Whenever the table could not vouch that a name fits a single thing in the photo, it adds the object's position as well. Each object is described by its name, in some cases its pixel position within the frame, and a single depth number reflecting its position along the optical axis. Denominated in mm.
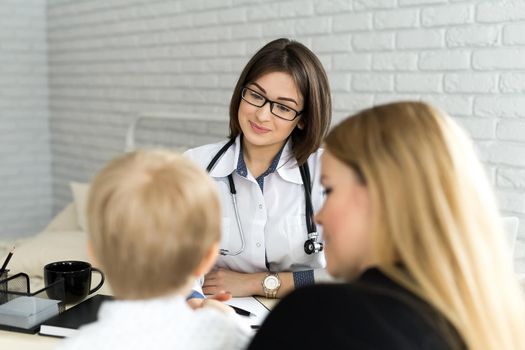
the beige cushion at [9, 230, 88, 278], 1926
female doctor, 1672
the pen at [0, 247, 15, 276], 1339
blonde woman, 705
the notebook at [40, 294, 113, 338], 1150
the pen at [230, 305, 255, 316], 1316
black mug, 1317
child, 777
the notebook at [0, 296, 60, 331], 1175
